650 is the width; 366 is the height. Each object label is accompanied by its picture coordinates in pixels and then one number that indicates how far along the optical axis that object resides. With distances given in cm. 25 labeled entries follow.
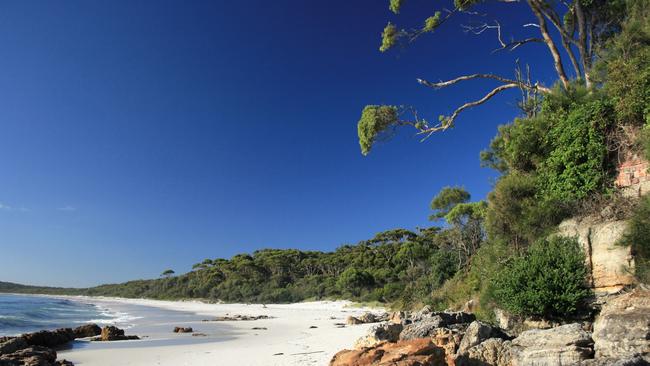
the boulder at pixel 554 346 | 554
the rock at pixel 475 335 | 696
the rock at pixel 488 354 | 640
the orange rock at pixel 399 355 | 565
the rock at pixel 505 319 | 943
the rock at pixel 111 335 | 1655
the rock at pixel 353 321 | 1980
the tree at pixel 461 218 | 2497
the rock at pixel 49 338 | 1404
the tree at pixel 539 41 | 1515
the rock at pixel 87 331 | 1747
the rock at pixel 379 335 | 834
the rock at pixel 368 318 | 2026
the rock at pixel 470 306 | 1352
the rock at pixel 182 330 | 1958
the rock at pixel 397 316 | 1696
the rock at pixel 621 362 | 474
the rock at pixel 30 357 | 979
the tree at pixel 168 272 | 10981
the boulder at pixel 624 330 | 556
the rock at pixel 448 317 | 895
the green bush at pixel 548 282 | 844
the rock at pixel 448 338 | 737
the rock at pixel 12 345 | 1120
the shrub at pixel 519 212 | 1059
